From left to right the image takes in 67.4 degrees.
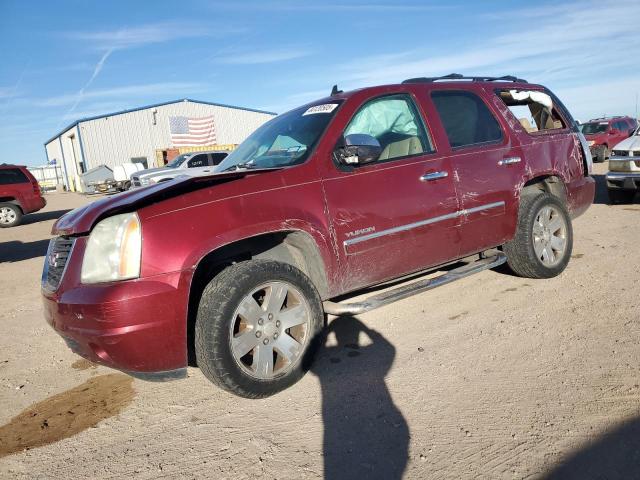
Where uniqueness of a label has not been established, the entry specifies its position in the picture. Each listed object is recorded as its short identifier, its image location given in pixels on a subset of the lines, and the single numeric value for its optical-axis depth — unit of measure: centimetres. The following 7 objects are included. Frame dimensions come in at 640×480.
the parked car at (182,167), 1692
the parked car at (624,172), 859
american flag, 3675
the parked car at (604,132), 1977
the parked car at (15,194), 1597
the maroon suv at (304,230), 268
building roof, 3315
